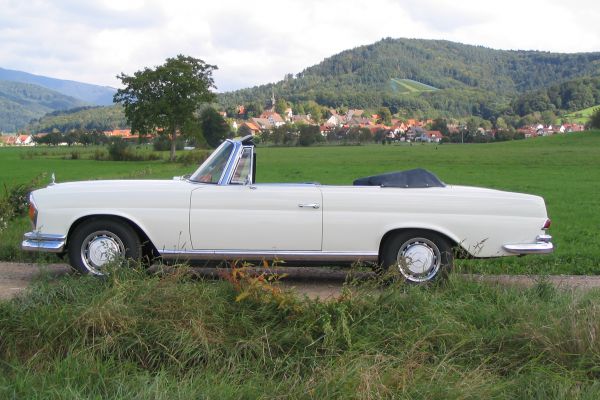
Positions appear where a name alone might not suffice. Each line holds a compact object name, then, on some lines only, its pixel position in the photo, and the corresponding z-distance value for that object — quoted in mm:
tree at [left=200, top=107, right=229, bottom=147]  61406
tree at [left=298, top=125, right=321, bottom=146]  94750
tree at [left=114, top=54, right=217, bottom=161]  57156
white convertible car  6066
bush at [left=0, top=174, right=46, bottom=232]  12045
